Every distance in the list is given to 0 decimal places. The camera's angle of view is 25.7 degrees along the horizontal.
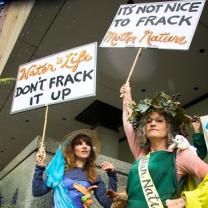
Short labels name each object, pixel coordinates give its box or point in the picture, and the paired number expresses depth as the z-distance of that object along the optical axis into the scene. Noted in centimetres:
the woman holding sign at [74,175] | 336
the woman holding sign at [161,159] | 261
